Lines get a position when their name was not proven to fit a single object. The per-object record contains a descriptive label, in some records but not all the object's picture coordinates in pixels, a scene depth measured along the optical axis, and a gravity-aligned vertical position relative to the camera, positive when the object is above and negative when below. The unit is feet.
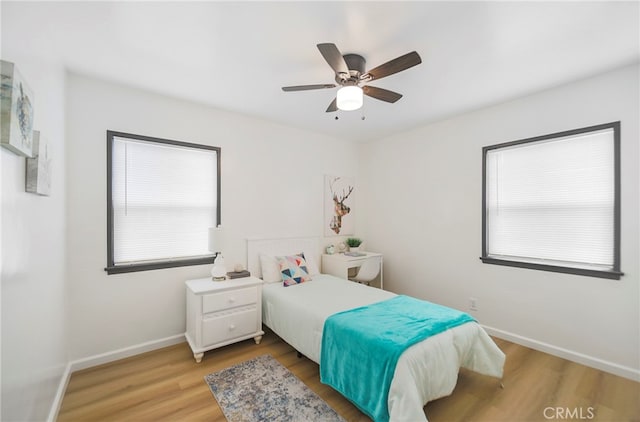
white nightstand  8.29 -3.36
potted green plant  14.14 -1.72
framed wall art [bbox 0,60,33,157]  3.26 +1.30
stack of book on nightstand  9.79 -2.35
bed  5.33 -3.22
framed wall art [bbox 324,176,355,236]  13.84 +0.28
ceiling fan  5.75 +3.27
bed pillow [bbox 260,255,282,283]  10.93 -2.42
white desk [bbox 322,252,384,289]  12.50 -2.50
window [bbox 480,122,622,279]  7.85 +0.29
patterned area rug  6.07 -4.64
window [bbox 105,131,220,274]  8.44 +0.29
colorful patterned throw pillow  10.52 -2.42
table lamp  9.29 -1.25
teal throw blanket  5.57 -3.00
